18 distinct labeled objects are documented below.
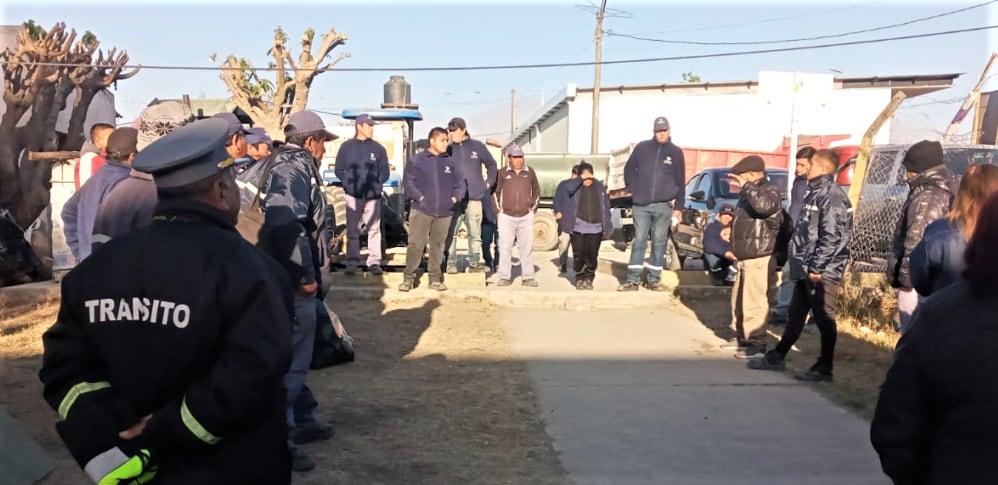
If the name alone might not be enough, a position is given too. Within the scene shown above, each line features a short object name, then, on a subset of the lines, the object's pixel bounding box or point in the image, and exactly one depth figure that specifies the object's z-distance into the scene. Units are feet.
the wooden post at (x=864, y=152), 29.55
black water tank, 55.42
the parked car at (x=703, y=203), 36.76
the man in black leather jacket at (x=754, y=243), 22.33
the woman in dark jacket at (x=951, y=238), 11.80
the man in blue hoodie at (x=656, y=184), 31.22
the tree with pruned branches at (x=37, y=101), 36.65
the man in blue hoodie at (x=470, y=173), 32.32
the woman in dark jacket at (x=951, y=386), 6.62
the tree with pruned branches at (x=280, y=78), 79.20
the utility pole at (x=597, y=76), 93.86
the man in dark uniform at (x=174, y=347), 6.60
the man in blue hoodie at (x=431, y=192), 30.01
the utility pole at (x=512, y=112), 213.25
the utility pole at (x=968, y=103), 62.69
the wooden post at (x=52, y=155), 32.81
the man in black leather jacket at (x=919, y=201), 17.10
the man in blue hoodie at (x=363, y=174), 31.27
